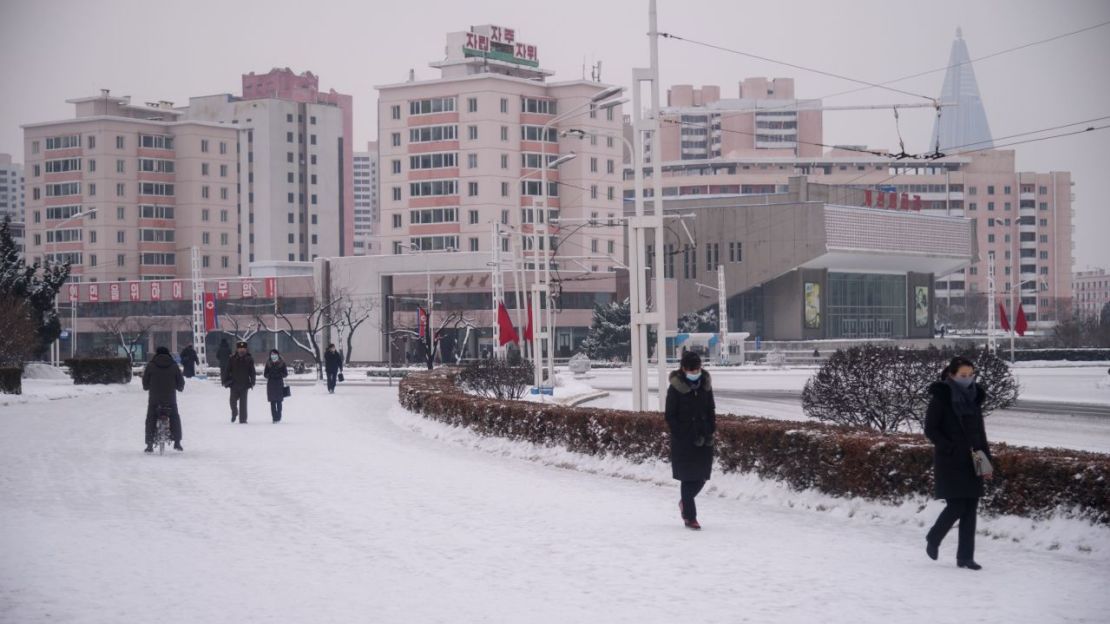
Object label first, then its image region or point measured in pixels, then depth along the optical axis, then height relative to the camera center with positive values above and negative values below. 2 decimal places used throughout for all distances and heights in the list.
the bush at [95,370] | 48.00 -0.97
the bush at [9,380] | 39.53 -1.05
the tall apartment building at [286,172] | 135.00 +17.72
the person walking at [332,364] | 44.50 -0.80
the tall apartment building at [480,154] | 111.31 +15.78
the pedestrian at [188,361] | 55.97 -0.77
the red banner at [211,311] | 71.56 +1.75
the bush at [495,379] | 36.38 -1.12
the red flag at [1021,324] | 67.72 +0.40
